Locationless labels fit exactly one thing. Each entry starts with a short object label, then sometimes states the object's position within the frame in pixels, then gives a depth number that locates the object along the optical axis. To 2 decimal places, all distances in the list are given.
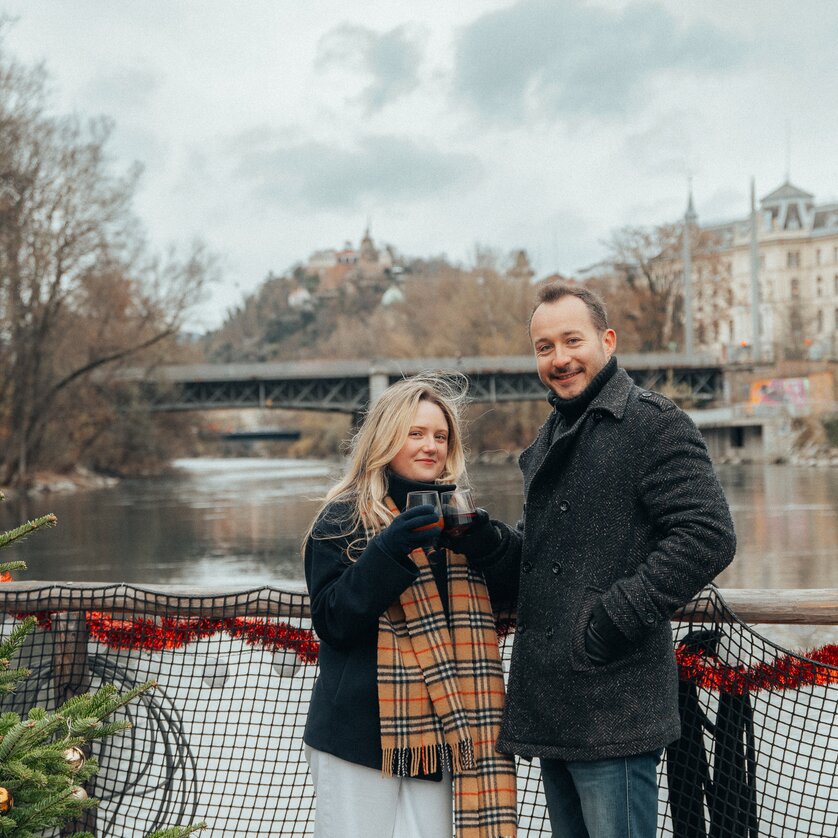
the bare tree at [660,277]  53.94
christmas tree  2.20
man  2.21
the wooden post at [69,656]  3.55
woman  2.43
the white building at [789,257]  84.50
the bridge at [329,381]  43.28
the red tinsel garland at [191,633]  3.48
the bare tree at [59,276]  30.25
